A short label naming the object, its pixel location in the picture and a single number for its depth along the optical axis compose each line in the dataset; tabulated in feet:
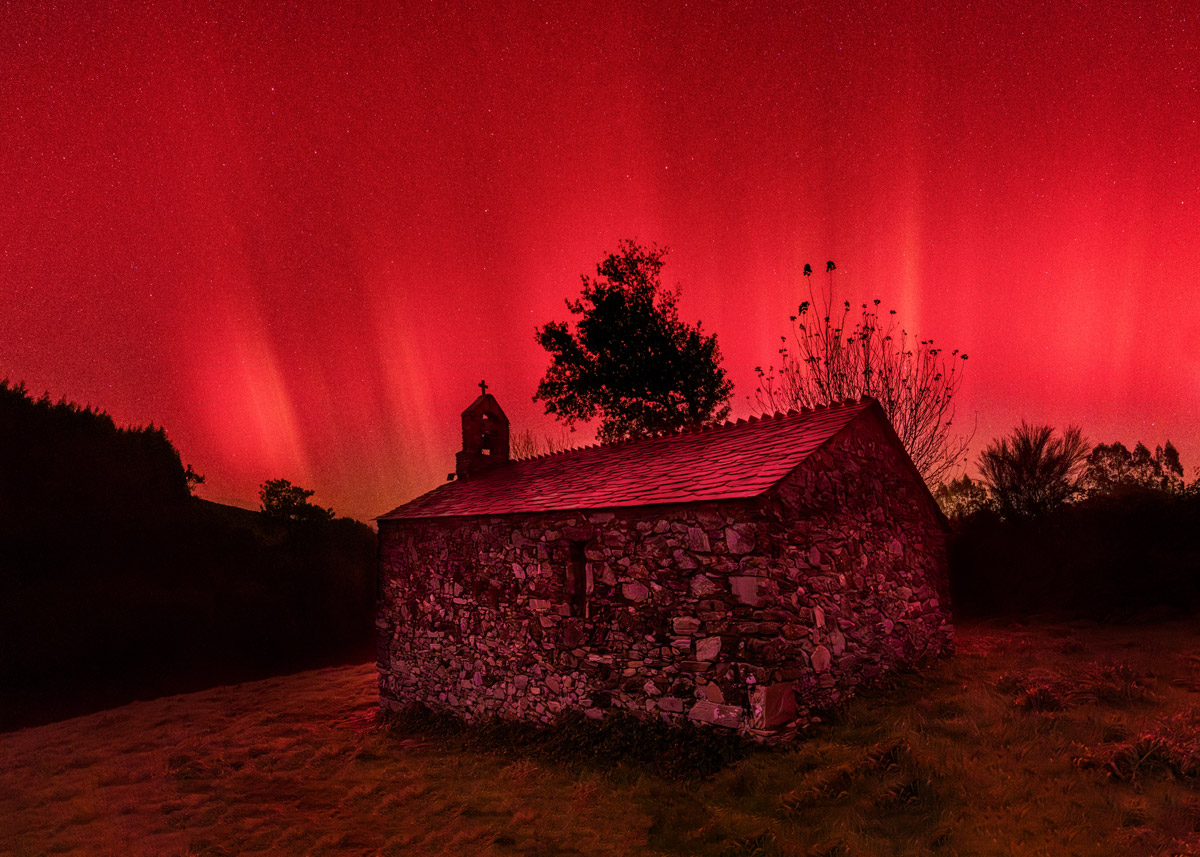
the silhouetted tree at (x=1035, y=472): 61.05
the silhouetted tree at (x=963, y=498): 65.82
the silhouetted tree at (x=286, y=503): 90.68
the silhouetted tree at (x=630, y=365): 77.82
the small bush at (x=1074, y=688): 24.80
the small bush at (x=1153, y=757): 18.37
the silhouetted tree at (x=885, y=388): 63.52
